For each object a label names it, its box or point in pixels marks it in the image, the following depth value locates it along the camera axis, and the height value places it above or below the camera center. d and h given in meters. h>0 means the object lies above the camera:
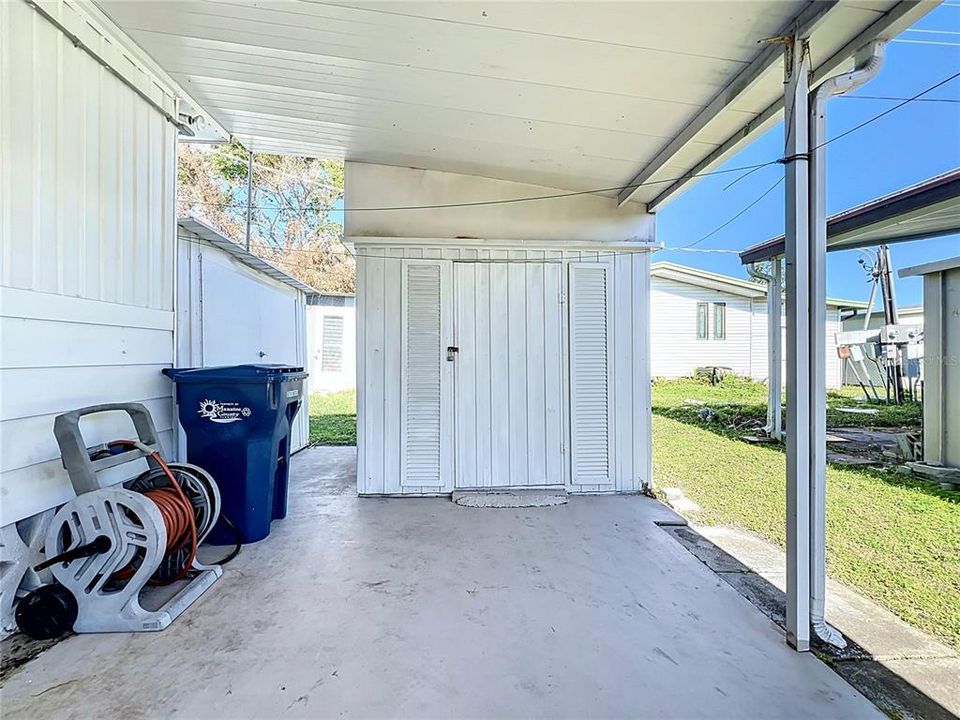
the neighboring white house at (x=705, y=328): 12.96 +1.01
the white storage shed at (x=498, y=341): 4.07 +0.20
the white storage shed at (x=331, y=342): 10.77 +0.54
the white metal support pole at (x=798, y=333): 1.93 +0.13
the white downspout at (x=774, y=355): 6.47 +0.12
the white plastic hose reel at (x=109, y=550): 1.96 -0.80
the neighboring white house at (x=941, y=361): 4.47 +0.02
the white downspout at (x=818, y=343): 1.94 +0.08
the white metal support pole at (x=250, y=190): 5.34 +2.06
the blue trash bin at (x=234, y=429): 2.89 -0.42
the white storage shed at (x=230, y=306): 3.49 +0.56
